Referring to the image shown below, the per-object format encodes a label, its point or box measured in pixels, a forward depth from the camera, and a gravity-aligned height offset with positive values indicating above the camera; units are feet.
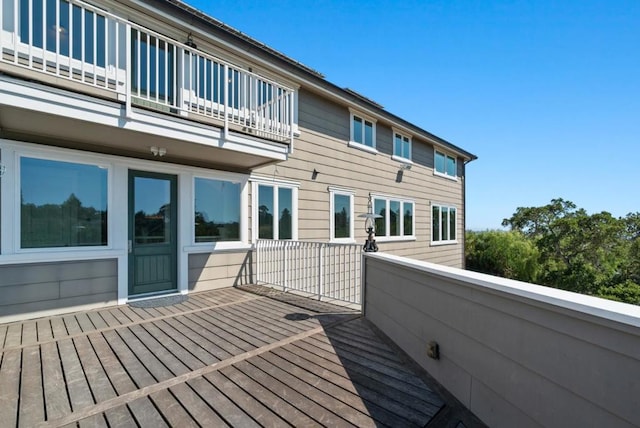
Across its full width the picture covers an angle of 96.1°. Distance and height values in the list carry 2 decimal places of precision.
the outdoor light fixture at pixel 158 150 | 14.39 +3.27
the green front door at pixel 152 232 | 15.58 -1.00
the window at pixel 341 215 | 25.08 +0.00
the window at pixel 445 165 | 39.75 +7.29
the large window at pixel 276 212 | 20.26 +0.21
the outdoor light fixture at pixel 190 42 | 16.07 +9.72
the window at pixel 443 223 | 38.65 -1.13
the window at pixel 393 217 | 30.12 -0.22
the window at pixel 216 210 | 17.62 +0.31
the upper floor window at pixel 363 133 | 27.30 +8.16
